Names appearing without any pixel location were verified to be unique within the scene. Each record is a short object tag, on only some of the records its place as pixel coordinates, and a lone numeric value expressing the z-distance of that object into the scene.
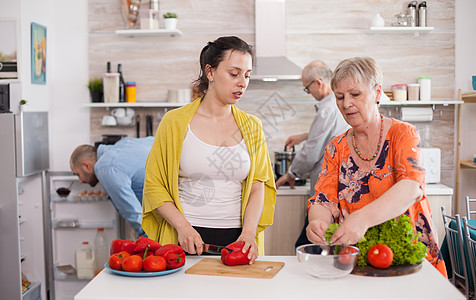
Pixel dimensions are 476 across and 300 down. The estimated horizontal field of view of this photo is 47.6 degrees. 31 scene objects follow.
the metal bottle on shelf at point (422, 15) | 4.08
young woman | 1.98
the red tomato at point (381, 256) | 1.59
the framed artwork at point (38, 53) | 3.83
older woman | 1.65
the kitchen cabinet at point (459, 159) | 4.16
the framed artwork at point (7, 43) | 3.62
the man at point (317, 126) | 3.54
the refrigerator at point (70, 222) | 3.92
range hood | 3.99
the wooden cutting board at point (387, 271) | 1.59
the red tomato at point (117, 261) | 1.64
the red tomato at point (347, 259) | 1.53
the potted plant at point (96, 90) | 4.18
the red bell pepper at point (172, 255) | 1.65
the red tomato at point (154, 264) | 1.61
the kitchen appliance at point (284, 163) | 4.12
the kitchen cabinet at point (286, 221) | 3.92
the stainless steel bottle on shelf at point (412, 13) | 4.07
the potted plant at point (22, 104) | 3.60
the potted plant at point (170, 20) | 4.10
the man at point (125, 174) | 3.10
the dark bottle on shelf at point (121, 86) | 4.20
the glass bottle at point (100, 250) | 3.98
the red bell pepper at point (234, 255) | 1.72
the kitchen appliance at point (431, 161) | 3.97
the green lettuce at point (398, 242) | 1.62
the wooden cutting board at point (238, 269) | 1.64
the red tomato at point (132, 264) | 1.61
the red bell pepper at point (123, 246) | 1.71
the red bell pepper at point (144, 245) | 1.70
